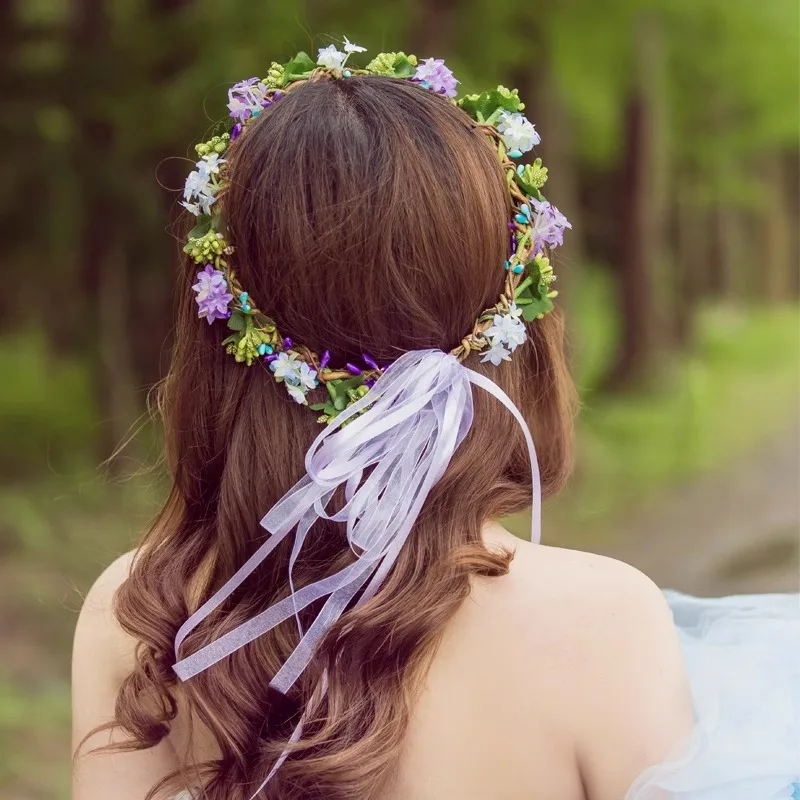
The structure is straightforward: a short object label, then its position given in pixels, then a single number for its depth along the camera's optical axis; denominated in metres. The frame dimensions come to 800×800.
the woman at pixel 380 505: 1.04
